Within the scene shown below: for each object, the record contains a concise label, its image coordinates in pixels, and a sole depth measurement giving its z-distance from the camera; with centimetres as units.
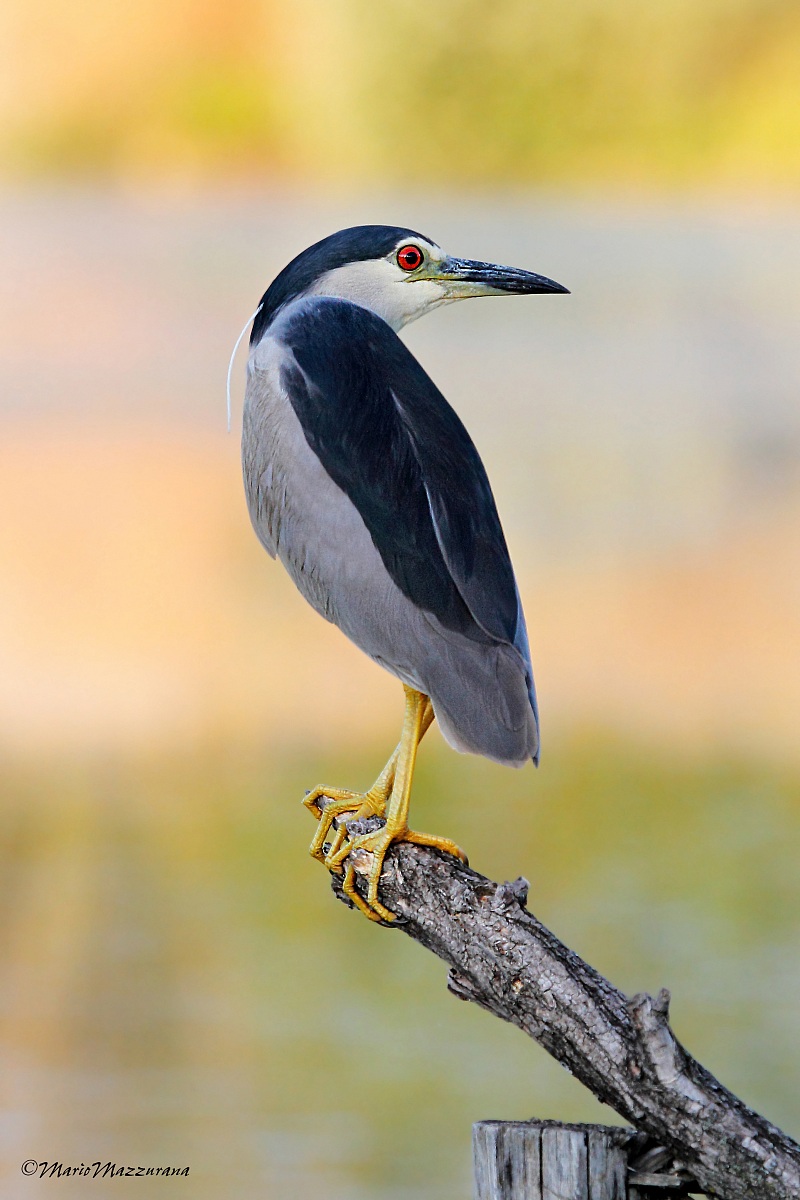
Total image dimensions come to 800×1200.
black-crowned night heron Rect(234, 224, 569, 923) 1177
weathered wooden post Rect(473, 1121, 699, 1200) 1167
